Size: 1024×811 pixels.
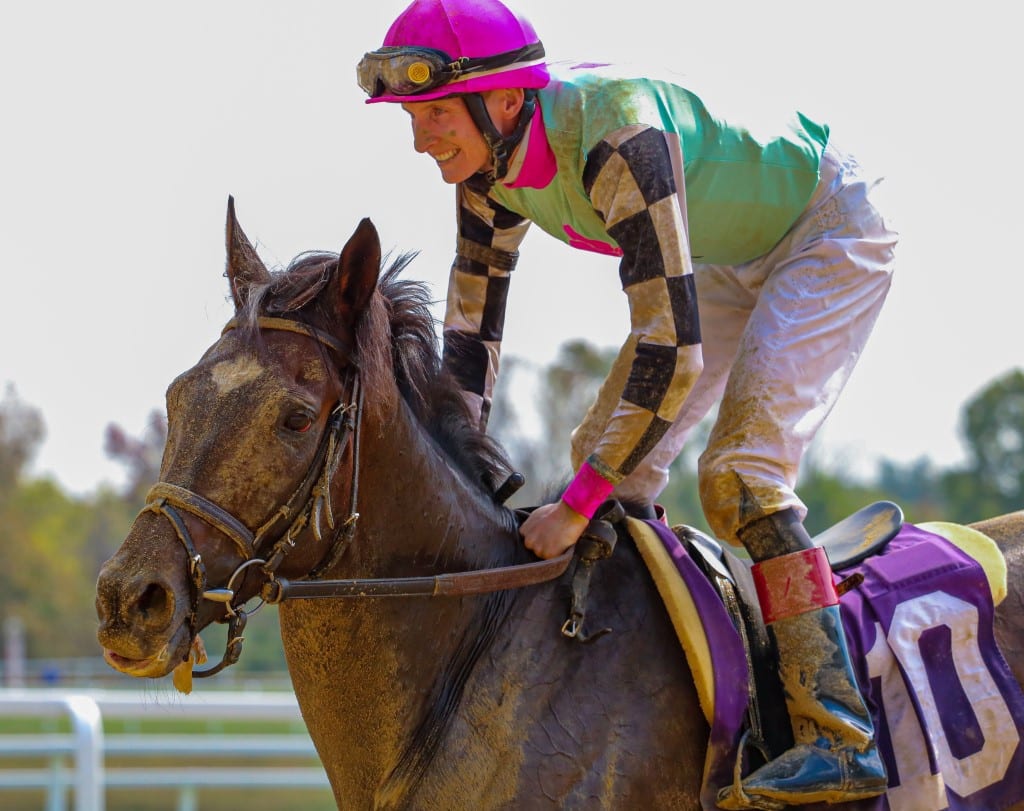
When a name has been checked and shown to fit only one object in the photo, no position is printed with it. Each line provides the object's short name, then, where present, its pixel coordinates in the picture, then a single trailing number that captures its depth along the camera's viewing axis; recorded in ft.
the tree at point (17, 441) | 354.41
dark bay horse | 21.98
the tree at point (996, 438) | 332.60
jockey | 24.47
